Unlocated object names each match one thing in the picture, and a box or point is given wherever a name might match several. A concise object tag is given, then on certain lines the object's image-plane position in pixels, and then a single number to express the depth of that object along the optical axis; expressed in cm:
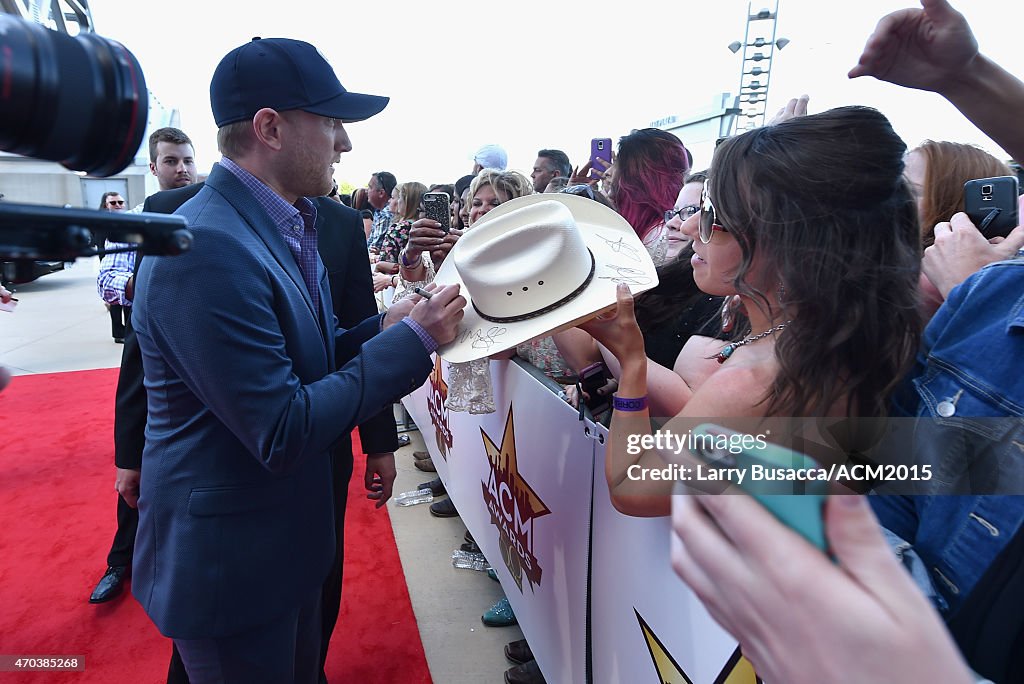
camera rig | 63
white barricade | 126
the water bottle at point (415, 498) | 386
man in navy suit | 119
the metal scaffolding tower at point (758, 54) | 1498
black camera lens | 63
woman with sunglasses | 103
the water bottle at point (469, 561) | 313
